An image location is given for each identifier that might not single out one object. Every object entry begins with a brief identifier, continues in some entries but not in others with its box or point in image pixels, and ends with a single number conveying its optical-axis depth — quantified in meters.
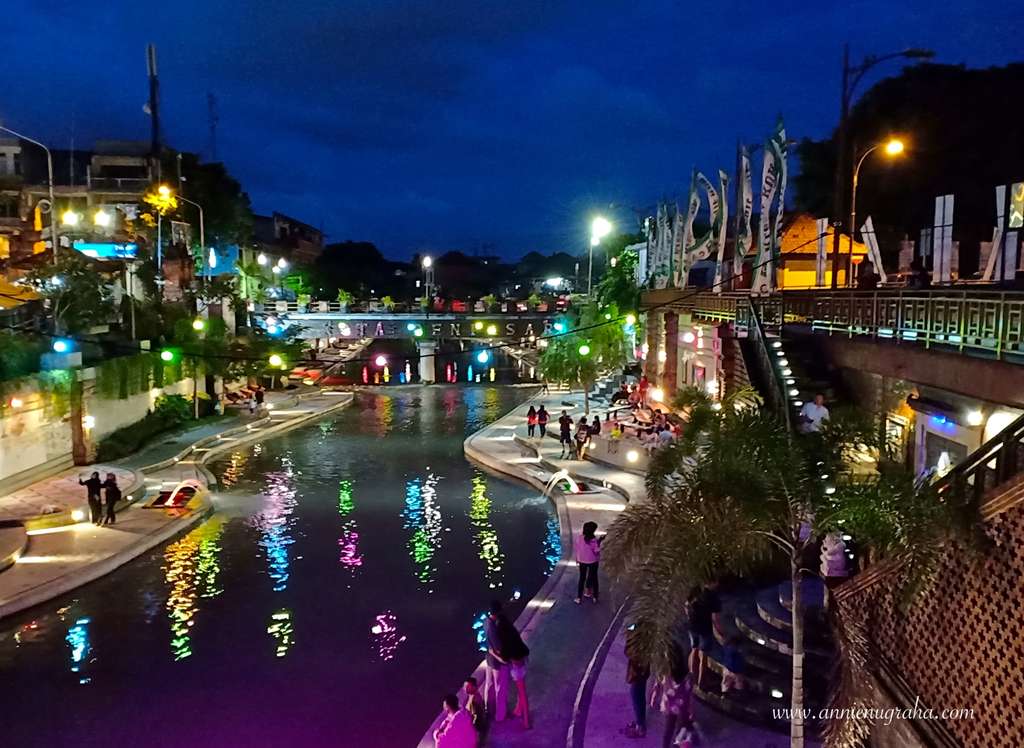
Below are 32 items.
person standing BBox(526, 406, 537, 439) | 30.45
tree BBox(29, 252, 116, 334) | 27.78
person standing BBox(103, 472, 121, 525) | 18.44
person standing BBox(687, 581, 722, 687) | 10.09
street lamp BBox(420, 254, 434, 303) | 72.51
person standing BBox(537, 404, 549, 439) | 30.39
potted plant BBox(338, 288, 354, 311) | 63.41
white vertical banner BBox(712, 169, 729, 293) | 25.52
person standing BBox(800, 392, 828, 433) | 12.48
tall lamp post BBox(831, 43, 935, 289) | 17.97
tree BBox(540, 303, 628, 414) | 36.06
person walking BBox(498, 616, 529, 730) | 9.69
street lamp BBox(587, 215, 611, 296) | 41.50
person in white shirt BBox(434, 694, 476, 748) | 8.57
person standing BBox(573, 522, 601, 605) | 13.56
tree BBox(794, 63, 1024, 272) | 36.78
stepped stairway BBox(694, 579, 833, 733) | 9.47
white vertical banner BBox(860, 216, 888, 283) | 17.27
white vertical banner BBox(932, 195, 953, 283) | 16.05
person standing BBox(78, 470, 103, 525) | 18.48
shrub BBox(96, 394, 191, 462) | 27.14
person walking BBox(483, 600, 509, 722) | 9.72
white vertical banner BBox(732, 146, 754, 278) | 23.97
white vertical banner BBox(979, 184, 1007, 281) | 13.68
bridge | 61.97
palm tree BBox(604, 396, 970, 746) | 7.25
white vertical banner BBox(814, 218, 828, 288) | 20.08
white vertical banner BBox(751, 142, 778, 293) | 20.56
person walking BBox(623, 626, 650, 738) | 8.84
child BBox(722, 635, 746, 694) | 9.68
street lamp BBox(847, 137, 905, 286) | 18.86
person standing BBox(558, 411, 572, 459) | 26.69
